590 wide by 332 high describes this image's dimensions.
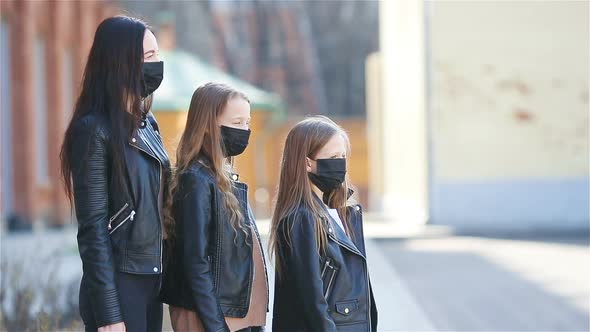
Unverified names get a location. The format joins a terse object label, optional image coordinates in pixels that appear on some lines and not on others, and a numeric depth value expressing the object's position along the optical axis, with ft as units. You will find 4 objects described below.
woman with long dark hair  23.48
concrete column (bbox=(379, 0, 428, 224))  115.96
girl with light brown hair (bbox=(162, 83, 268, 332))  24.68
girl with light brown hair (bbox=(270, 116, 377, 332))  25.40
